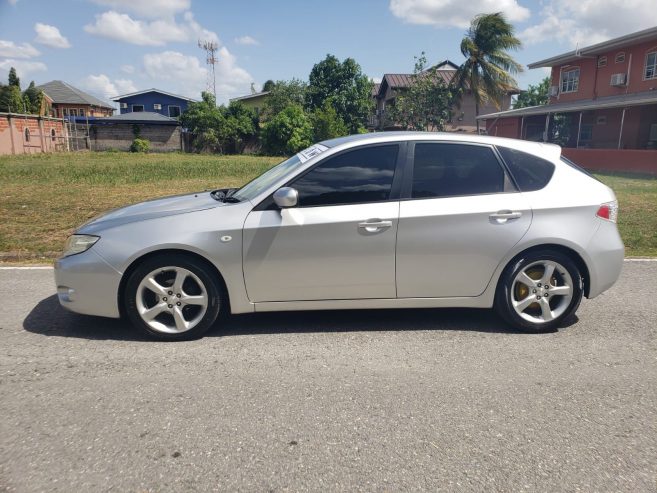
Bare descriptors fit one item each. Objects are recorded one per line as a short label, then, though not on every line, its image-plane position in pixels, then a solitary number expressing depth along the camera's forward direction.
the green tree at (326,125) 42.59
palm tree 40.03
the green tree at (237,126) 44.97
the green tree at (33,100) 47.69
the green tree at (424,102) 41.62
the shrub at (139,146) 44.09
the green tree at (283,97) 49.41
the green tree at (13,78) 55.78
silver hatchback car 4.24
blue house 63.72
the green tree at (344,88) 51.66
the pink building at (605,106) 26.09
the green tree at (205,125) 44.53
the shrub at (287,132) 41.91
